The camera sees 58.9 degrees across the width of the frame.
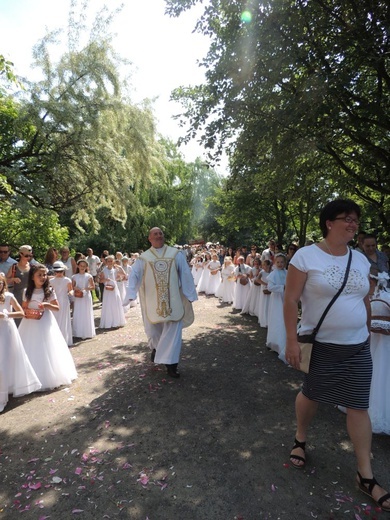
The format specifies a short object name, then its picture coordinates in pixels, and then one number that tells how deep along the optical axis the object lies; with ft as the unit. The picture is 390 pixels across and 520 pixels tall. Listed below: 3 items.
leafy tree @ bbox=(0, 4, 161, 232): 35.58
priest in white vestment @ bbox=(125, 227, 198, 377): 18.99
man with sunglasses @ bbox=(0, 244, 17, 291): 22.99
